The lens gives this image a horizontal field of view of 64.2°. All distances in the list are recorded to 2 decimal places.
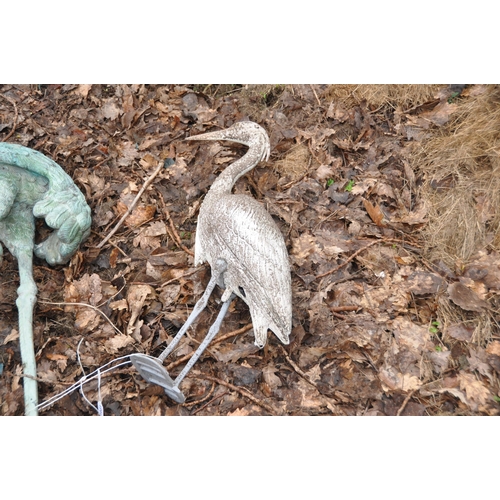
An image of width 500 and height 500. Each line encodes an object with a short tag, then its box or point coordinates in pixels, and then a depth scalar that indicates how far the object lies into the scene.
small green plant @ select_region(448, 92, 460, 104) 3.68
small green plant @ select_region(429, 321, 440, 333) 2.89
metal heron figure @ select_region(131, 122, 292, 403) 2.61
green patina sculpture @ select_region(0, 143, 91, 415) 2.87
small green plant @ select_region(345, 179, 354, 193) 3.46
